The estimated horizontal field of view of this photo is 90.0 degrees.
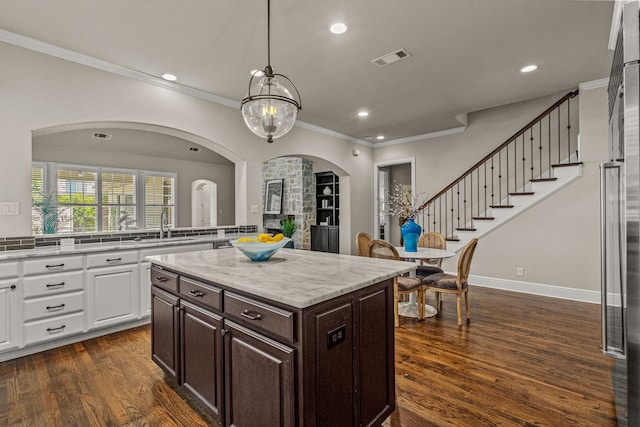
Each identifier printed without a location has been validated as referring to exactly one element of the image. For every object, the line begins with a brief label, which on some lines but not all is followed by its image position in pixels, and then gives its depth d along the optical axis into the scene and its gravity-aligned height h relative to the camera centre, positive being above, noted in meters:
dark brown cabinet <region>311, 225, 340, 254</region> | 7.58 -0.60
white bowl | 2.13 -0.23
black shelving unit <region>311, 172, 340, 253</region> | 7.64 -0.07
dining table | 3.70 -1.02
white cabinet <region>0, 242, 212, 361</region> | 2.69 -0.78
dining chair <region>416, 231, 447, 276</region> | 4.53 -0.44
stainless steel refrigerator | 1.27 -0.08
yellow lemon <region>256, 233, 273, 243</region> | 2.28 -0.18
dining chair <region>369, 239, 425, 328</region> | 3.46 -0.76
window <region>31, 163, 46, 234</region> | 6.09 +0.34
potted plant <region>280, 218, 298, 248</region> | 7.64 -0.35
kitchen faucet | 4.07 -0.22
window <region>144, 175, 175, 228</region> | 7.68 +0.40
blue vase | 3.94 -0.27
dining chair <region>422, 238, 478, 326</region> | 3.41 -0.76
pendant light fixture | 2.19 +0.74
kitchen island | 1.34 -0.62
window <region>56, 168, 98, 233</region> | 6.51 +0.31
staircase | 4.68 +0.55
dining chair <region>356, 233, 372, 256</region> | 3.92 -0.39
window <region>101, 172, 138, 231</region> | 7.11 +0.30
